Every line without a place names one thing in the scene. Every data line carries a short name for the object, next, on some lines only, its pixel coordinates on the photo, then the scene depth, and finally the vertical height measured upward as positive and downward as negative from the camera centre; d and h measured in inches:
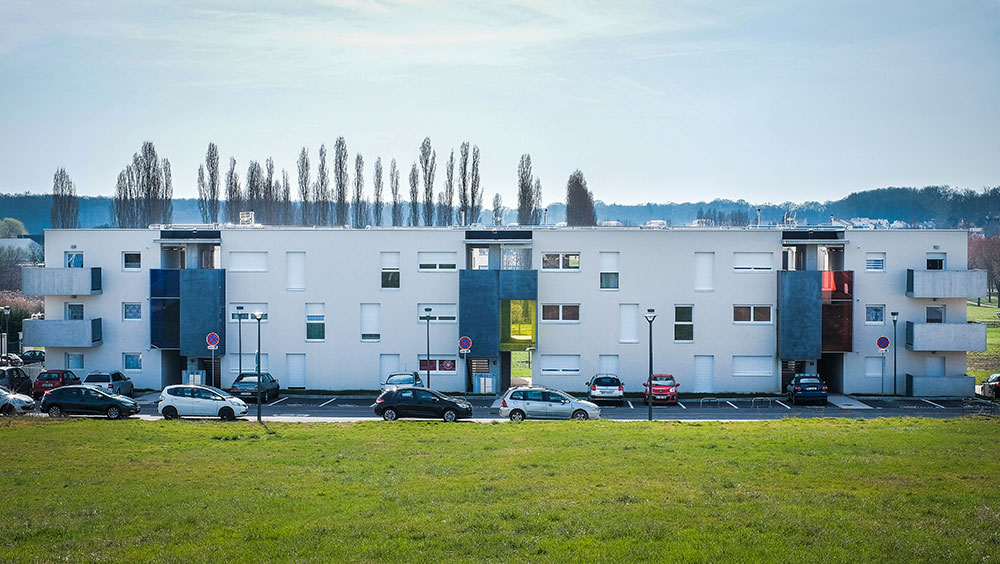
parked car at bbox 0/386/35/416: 1342.3 -194.6
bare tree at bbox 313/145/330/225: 3767.2 +393.5
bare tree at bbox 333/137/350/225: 3718.0 +488.6
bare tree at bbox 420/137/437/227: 3609.7 +462.3
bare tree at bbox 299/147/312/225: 3795.3 +428.2
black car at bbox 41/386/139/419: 1280.8 -183.5
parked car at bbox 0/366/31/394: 1652.3 -194.1
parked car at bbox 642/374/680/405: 1556.3 -191.4
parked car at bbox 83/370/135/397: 1558.8 -187.1
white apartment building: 1702.8 -39.0
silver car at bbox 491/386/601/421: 1259.2 -179.6
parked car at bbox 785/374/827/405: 1544.0 -188.6
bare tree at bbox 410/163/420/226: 3659.0 +377.2
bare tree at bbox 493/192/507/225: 4194.4 +408.2
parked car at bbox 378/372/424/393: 1557.6 -176.5
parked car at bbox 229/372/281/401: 1520.7 -187.2
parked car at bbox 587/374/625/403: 1536.7 -188.1
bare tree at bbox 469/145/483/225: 3563.0 +393.9
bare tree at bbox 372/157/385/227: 3863.2 +420.0
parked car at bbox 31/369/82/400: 1601.9 -189.1
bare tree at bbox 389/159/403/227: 3870.6 +392.3
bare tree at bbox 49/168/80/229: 4210.1 +386.3
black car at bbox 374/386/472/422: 1254.3 -180.1
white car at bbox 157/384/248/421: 1277.1 -183.5
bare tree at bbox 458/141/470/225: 3567.9 +441.2
